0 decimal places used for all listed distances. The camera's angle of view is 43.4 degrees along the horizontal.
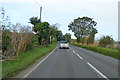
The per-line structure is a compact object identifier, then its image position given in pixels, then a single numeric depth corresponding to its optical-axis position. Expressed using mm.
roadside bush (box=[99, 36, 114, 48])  30880
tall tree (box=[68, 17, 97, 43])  59812
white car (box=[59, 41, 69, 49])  34219
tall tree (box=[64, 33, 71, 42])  111225
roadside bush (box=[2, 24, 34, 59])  13249
